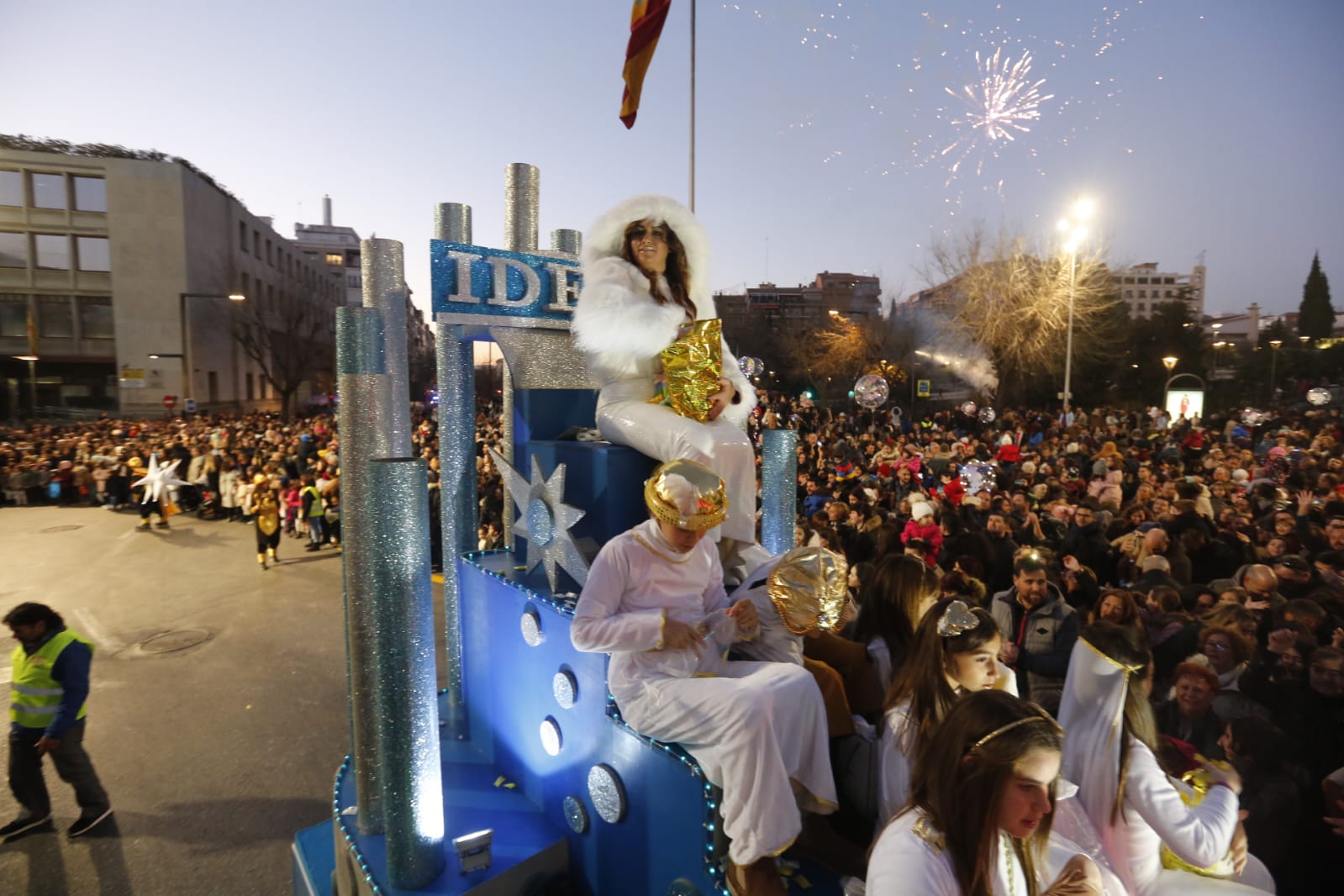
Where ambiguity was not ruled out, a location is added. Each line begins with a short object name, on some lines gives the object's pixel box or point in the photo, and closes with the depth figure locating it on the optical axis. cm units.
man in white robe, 229
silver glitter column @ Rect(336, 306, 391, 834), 303
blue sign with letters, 403
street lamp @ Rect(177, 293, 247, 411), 2973
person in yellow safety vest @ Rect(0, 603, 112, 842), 475
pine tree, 5656
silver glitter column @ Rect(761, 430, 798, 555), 416
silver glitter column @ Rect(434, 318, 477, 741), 442
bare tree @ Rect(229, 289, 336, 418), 3394
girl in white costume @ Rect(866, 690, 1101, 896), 155
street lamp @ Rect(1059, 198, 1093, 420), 2009
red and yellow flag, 566
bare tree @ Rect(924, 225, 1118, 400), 2850
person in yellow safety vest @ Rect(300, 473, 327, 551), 1330
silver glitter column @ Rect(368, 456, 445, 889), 297
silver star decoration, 342
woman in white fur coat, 340
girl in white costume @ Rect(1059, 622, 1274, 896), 222
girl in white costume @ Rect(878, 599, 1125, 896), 239
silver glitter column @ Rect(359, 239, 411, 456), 403
